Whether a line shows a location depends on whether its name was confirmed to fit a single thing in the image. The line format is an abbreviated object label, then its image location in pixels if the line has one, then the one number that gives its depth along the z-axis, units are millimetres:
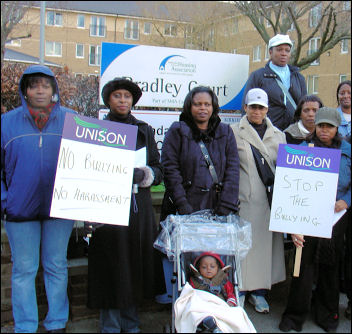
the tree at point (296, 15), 18141
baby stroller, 3305
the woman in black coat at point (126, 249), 3432
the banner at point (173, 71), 4992
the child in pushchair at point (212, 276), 3248
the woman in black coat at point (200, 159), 3688
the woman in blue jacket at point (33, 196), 3137
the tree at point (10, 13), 19422
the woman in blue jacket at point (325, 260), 3875
